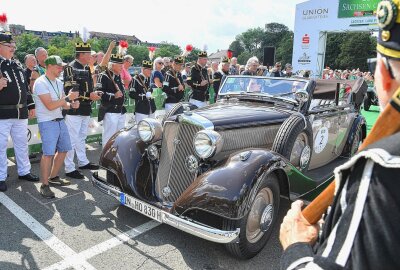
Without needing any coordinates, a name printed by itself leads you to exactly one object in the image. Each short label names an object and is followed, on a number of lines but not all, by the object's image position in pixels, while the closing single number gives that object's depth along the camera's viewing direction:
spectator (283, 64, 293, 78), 13.50
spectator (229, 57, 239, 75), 11.29
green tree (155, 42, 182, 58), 67.22
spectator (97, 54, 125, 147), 5.82
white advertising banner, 18.31
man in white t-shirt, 4.37
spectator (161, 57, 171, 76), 10.21
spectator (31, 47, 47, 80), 7.42
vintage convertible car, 2.85
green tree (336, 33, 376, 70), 49.03
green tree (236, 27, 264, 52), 98.68
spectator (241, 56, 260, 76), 7.93
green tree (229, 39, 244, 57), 101.03
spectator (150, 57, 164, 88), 8.22
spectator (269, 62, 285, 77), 11.22
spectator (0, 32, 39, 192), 4.49
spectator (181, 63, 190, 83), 12.30
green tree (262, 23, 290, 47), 85.16
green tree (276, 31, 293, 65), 60.15
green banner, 18.09
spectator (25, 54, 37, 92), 7.01
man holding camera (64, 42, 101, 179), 5.24
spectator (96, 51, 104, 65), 9.12
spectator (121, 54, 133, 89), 7.31
